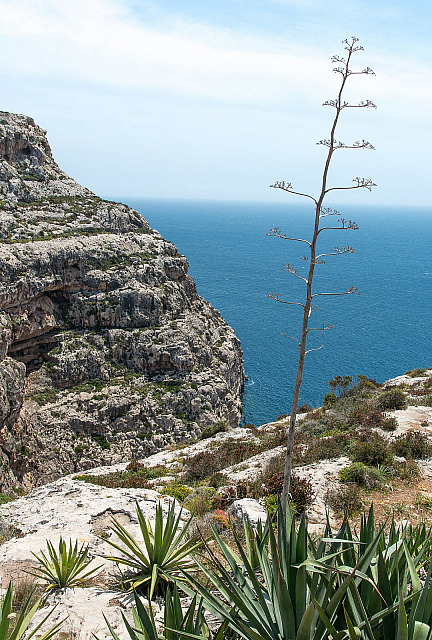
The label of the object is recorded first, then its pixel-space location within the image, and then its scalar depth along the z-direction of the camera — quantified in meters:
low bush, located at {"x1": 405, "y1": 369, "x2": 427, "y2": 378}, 27.82
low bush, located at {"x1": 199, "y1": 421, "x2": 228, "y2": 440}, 26.75
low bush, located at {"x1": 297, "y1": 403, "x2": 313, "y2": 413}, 26.38
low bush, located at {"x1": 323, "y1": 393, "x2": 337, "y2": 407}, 24.67
